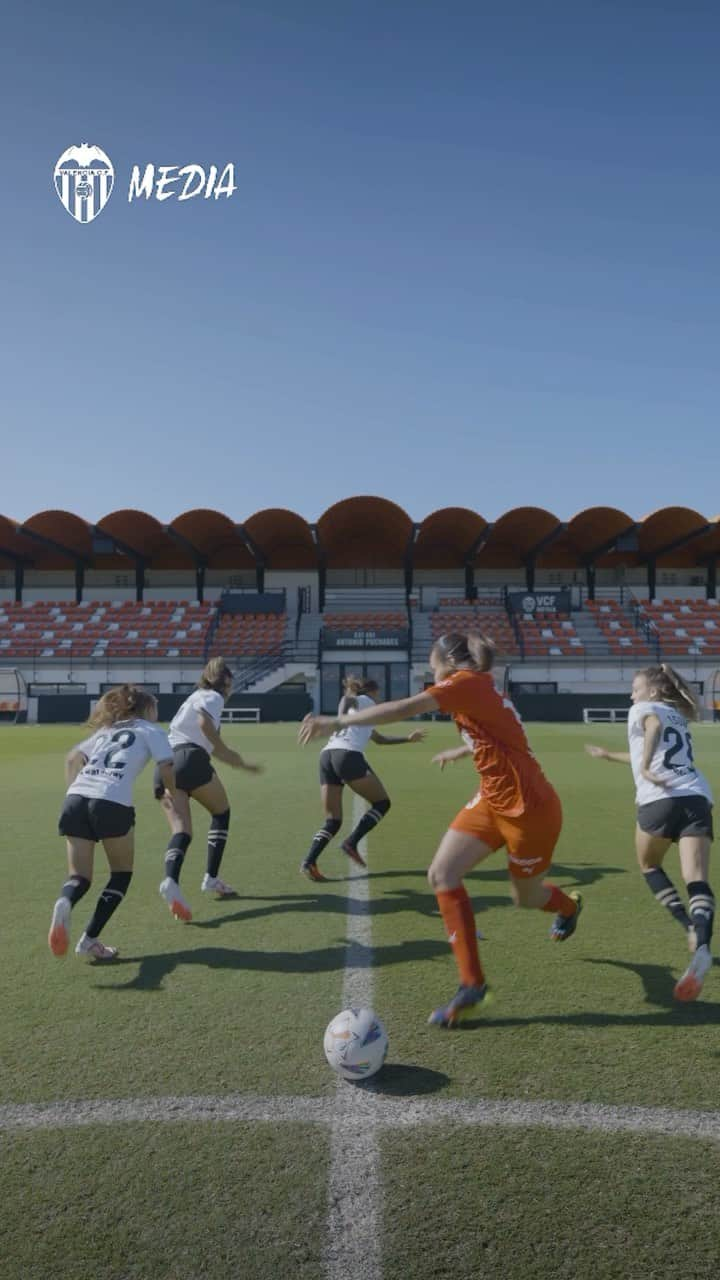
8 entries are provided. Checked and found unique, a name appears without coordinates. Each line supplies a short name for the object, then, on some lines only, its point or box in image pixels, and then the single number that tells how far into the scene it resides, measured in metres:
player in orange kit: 3.88
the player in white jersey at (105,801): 4.58
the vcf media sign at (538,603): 46.84
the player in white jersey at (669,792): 4.58
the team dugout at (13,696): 37.53
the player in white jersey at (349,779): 6.96
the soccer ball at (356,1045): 3.16
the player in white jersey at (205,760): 6.17
